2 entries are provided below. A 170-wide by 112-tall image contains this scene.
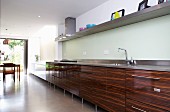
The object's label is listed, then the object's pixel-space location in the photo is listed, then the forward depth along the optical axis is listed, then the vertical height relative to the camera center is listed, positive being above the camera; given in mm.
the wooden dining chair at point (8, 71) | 5993 -589
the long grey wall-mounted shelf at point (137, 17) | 1912 +632
